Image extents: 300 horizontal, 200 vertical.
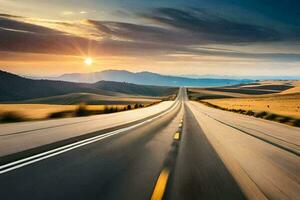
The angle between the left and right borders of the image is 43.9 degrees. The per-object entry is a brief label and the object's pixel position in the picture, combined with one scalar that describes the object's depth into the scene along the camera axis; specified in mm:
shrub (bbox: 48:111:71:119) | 24288
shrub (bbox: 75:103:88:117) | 28797
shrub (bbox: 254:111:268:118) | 34284
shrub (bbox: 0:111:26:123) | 19156
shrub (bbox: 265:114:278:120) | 30453
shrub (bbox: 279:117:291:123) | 27738
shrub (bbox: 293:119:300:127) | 25172
